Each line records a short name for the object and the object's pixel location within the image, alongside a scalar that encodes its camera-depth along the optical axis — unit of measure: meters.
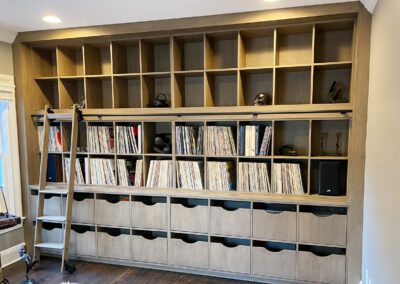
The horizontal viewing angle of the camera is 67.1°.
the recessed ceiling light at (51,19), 2.58
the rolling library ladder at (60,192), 2.87
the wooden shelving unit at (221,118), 2.47
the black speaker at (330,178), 2.51
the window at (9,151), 3.07
